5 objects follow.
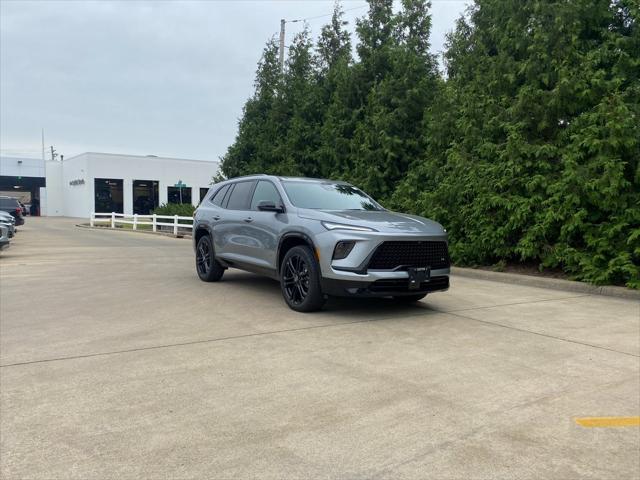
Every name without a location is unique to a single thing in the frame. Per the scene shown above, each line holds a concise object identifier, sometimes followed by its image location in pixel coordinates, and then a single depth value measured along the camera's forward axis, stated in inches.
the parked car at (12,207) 1110.2
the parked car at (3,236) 557.6
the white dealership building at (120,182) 2049.7
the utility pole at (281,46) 892.5
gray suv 249.8
